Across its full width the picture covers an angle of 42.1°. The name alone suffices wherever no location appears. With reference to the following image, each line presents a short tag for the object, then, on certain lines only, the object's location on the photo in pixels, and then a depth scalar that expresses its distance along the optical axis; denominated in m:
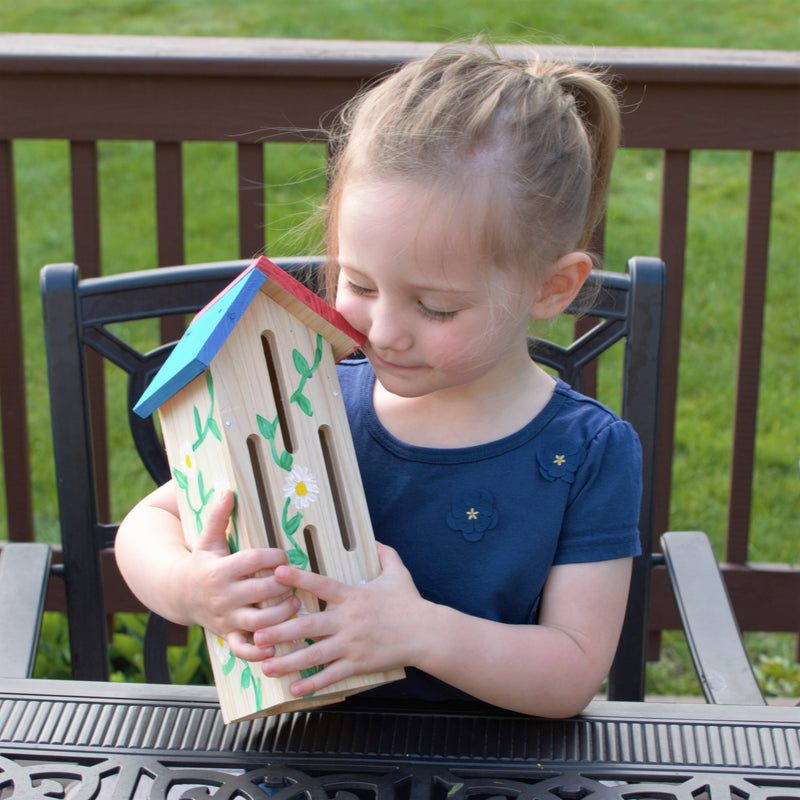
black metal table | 1.00
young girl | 1.04
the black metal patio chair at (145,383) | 1.47
